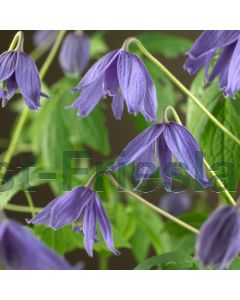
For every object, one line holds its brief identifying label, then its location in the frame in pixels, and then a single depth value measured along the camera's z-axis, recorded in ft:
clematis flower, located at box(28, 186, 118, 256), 2.50
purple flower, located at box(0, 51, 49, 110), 2.52
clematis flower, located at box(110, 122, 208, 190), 2.45
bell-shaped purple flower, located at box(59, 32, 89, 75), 3.10
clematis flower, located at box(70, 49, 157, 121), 2.50
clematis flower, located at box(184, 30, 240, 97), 2.52
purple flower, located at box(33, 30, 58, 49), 3.32
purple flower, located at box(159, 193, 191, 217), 3.56
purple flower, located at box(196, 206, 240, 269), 2.20
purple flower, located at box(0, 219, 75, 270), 2.07
